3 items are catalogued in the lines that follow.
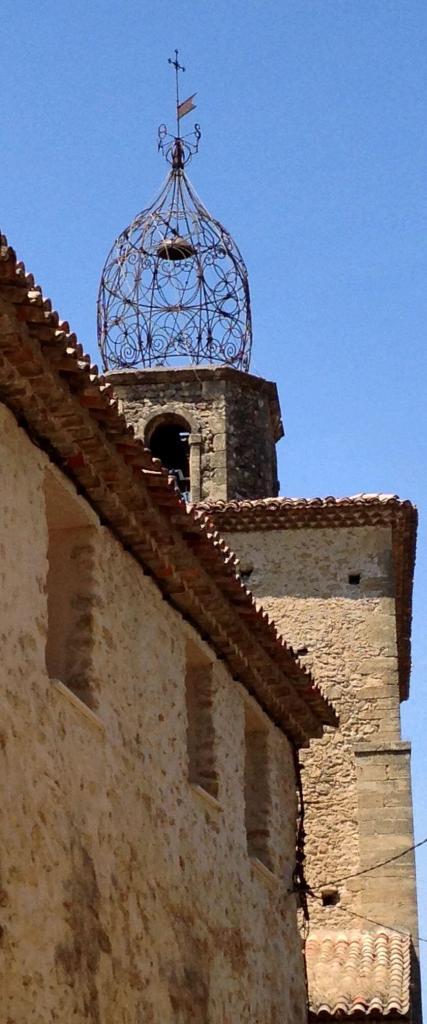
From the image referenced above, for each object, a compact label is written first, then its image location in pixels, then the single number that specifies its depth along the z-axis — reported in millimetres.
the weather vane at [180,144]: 27609
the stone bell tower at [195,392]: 26312
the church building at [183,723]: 10930
